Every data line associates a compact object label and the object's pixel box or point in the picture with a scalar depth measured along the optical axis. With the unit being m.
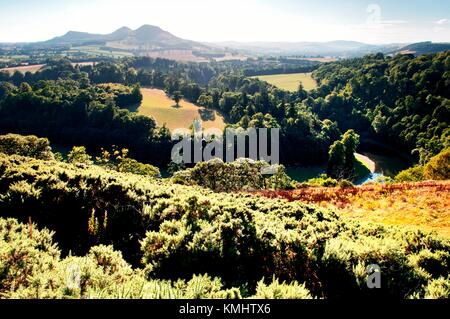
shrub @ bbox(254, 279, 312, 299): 7.93
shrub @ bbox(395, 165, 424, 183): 69.00
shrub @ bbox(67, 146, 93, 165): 70.04
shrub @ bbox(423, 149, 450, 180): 57.15
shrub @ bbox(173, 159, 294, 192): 60.50
